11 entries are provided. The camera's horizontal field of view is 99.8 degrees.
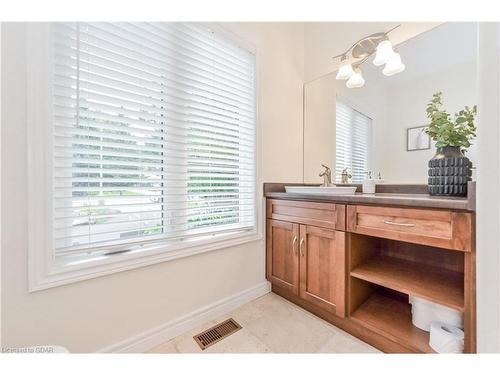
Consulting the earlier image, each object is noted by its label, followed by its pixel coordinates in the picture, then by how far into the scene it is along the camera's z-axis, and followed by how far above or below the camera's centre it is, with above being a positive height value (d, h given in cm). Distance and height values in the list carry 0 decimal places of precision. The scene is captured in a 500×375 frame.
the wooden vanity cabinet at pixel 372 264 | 93 -50
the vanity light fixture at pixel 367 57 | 151 +99
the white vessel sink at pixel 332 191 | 144 -4
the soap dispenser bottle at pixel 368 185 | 166 +0
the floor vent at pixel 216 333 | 122 -91
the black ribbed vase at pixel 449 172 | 106 +7
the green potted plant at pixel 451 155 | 107 +16
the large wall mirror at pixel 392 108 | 130 +59
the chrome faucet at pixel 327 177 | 175 +7
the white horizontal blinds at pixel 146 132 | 96 +30
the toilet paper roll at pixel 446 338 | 94 -70
